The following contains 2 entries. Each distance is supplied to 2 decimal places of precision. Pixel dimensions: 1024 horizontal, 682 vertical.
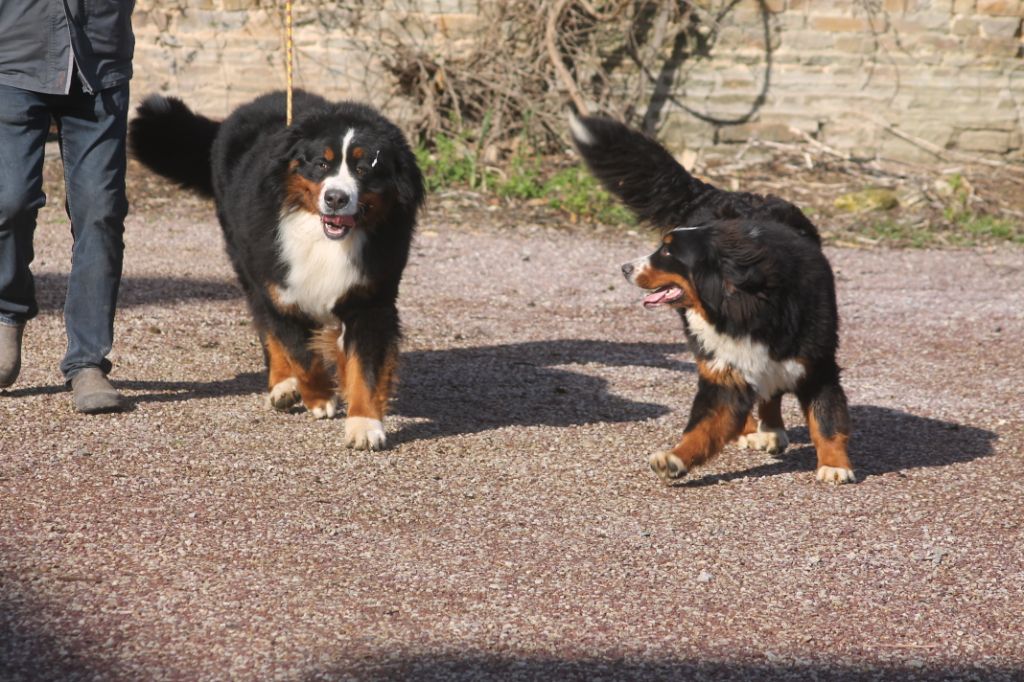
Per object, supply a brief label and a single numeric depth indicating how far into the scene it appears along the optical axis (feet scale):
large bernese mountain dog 32.42
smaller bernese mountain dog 30.35
